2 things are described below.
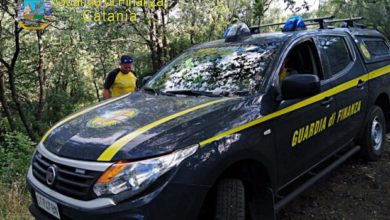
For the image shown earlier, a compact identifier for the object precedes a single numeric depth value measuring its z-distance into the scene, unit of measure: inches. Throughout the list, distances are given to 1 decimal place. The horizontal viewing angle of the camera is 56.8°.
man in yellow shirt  241.4
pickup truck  83.2
